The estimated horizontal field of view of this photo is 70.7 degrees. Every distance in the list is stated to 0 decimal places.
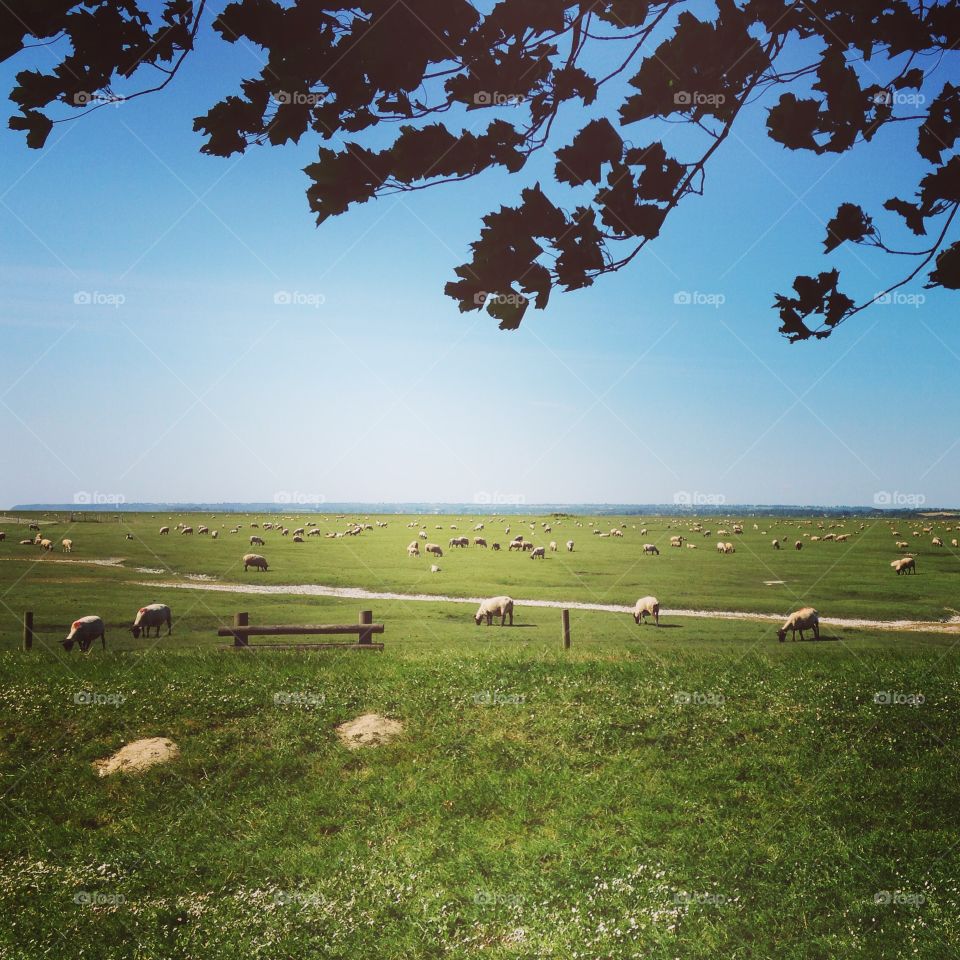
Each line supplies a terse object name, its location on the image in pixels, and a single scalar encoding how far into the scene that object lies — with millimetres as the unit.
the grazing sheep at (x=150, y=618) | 32312
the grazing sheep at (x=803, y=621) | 33188
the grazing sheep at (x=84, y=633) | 28688
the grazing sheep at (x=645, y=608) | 36938
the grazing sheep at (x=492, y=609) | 37094
